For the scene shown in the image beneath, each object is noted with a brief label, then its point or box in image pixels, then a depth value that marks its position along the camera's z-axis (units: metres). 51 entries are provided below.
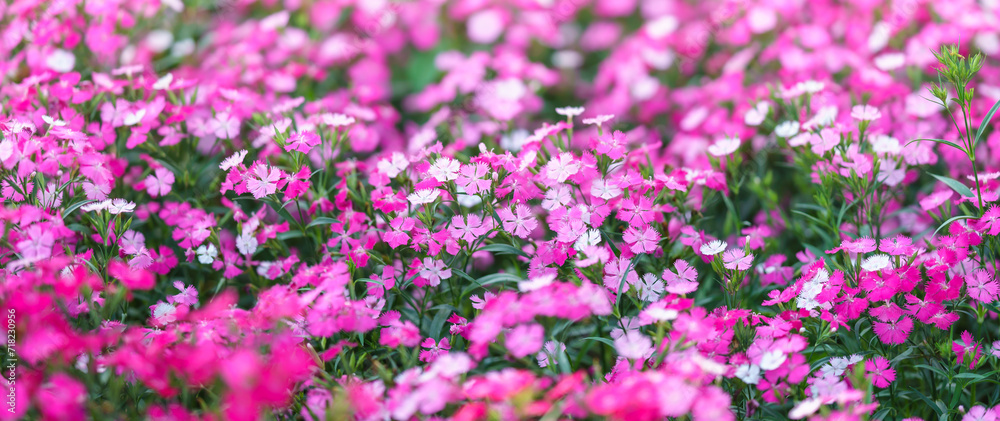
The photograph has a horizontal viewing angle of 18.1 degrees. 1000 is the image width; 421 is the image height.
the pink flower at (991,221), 2.31
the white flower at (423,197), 2.32
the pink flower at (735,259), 2.31
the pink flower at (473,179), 2.31
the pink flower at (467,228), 2.32
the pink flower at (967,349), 2.30
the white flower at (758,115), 2.50
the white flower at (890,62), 2.53
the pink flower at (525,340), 2.21
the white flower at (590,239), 2.31
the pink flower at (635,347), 2.24
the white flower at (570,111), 2.40
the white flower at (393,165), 2.37
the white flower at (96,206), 2.31
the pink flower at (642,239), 2.33
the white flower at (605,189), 2.34
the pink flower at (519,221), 2.32
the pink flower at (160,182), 2.39
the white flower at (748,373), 2.26
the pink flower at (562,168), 2.32
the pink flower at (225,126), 2.42
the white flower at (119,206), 2.32
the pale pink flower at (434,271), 2.32
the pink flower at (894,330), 2.29
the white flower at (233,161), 2.34
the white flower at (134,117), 2.39
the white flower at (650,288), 2.33
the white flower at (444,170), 2.31
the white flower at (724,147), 2.43
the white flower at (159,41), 2.65
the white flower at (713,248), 2.31
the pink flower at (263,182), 2.32
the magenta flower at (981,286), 2.30
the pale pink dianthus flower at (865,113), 2.41
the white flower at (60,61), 2.48
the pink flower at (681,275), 2.34
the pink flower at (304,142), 2.35
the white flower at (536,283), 2.24
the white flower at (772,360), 2.25
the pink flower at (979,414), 2.27
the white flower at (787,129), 2.43
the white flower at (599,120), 2.38
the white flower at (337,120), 2.40
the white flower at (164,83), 2.44
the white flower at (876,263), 2.30
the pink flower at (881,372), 2.28
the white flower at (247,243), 2.37
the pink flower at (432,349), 2.30
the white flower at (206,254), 2.37
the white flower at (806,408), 2.21
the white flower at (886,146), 2.39
